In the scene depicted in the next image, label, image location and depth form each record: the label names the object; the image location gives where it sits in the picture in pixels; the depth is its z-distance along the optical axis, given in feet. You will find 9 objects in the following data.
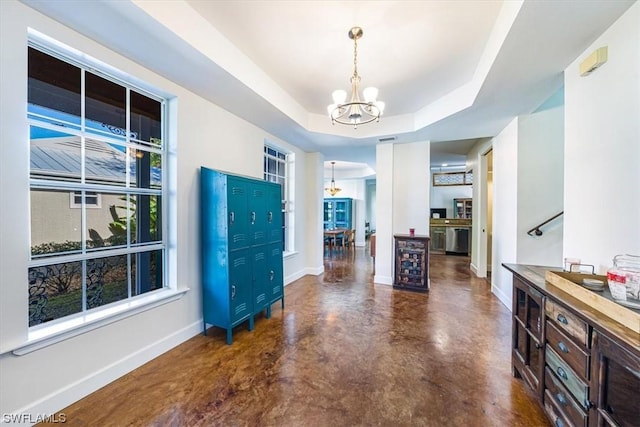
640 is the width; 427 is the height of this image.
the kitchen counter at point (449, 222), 26.96
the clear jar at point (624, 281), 4.05
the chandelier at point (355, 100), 7.59
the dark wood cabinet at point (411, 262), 14.87
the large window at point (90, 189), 6.00
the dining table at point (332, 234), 27.33
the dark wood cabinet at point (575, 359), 3.69
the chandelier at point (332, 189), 30.94
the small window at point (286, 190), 16.35
